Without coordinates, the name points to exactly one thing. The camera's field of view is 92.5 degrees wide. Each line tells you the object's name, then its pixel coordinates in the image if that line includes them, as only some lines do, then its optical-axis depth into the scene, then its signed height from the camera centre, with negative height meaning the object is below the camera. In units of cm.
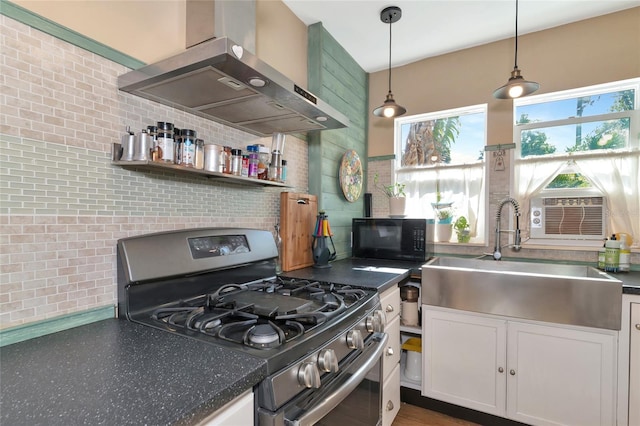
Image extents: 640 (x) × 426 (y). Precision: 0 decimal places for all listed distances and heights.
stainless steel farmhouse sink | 158 -45
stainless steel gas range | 84 -37
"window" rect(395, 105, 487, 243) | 261 +45
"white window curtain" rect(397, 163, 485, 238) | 260 +20
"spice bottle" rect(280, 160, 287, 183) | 178 +22
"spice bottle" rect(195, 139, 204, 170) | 124 +22
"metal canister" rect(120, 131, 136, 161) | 108 +22
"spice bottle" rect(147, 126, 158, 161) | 111 +25
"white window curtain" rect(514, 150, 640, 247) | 209 +27
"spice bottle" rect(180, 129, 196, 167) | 119 +24
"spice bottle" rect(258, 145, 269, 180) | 160 +26
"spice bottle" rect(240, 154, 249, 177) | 148 +22
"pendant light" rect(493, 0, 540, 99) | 178 +75
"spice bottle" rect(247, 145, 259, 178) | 152 +25
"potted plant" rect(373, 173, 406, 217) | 271 +16
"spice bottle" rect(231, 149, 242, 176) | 142 +23
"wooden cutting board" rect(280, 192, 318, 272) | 192 -11
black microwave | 238 -22
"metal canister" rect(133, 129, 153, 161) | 108 +22
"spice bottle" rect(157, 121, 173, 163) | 112 +24
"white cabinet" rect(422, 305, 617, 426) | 159 -87
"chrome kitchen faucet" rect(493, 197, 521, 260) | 236 -11
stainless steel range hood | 97 +46
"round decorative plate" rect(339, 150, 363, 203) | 251 +31
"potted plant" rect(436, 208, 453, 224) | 265 -2
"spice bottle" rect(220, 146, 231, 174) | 135 +23
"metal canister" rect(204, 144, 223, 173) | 129 +22
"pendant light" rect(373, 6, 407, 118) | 206 +81
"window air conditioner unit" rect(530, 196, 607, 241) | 219 -2
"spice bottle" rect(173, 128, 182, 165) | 117 +24
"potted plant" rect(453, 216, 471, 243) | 257 -14
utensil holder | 204 -20
